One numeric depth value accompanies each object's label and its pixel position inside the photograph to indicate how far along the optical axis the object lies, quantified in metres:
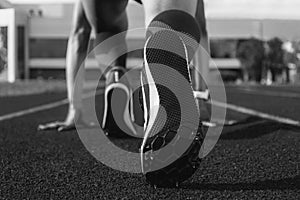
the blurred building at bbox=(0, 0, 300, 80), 45.62
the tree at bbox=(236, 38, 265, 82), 52.16
